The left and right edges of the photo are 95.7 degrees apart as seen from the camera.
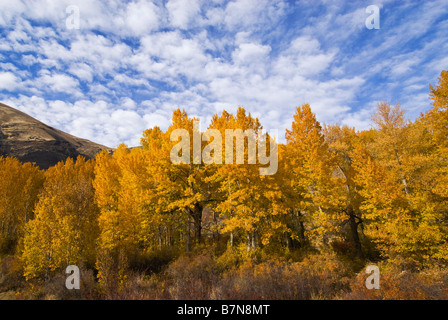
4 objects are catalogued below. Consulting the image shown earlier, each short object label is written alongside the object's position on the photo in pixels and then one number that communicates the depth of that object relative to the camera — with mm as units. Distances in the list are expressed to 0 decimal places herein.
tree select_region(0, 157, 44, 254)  27092
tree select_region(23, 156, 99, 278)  15258
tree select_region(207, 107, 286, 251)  15680
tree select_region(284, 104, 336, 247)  15977
